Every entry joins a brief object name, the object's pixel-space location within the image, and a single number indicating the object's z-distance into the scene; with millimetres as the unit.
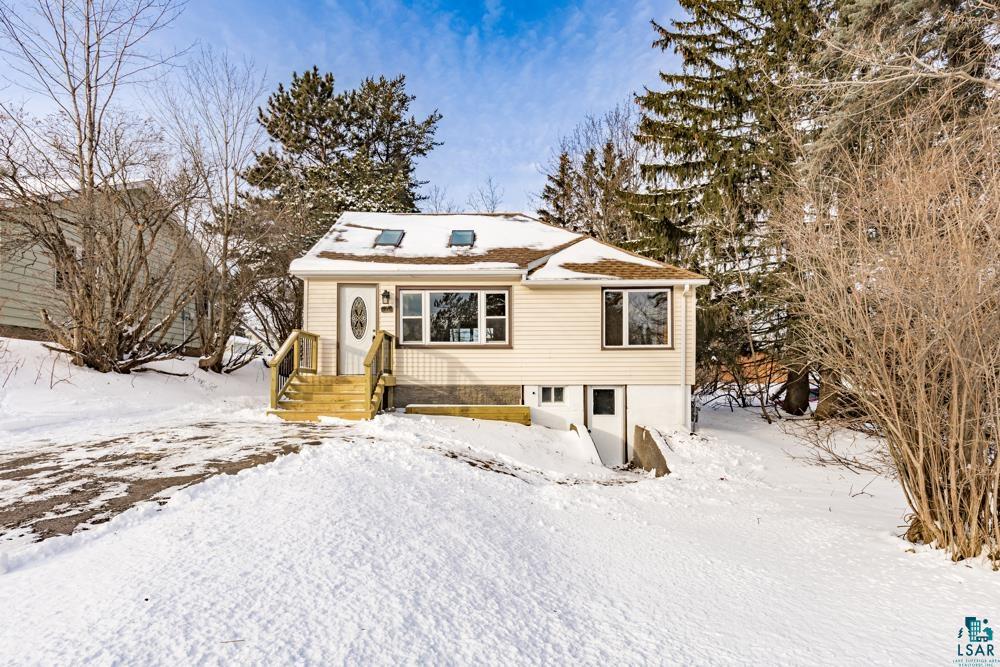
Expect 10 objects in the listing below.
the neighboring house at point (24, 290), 11977
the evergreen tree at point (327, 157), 18469
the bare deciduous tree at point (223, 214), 13539
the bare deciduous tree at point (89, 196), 9664
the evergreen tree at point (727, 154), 11734
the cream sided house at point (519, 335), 9859
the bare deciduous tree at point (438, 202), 24528
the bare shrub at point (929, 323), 3322
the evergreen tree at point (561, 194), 22172
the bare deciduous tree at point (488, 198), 27344
